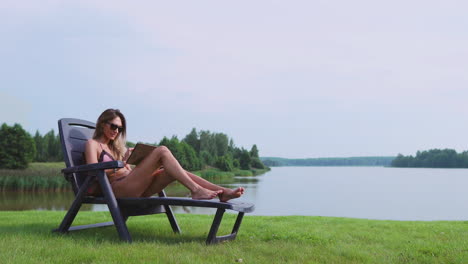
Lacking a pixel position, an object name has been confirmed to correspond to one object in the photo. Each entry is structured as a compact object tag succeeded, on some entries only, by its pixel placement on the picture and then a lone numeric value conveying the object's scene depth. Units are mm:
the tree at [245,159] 77906
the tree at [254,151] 82825
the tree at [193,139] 66631
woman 4262
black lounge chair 4207
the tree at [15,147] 37656
